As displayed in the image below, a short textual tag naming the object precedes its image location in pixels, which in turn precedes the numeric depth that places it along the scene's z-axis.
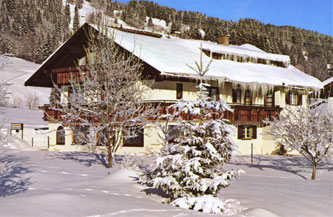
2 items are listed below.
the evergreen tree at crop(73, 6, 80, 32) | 152.29
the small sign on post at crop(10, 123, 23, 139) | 35.91
